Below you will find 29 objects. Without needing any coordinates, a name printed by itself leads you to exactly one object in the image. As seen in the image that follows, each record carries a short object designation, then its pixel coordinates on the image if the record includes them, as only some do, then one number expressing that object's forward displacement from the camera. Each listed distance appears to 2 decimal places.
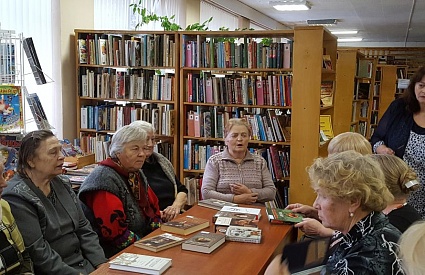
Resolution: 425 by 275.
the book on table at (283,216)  2.74
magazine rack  3.28
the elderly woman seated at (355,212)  1.59
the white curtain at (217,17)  8.91
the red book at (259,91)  4.77
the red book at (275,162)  4.74
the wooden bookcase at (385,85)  10.75
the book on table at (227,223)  2.61
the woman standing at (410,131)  3.22
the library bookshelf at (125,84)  5.06
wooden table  2.06
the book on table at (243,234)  2.43
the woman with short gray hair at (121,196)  2.76
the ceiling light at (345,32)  13.52
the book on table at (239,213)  2.82
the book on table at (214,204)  3.10
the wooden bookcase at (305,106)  4.32
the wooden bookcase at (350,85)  6.36
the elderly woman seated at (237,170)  3.73
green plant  5.63
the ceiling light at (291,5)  8.78
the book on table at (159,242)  2.28
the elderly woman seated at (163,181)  3.57
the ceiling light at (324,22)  11.37
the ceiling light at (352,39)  15.16
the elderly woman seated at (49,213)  2.32
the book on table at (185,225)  2.52
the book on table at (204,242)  2.26
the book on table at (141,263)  2.01
